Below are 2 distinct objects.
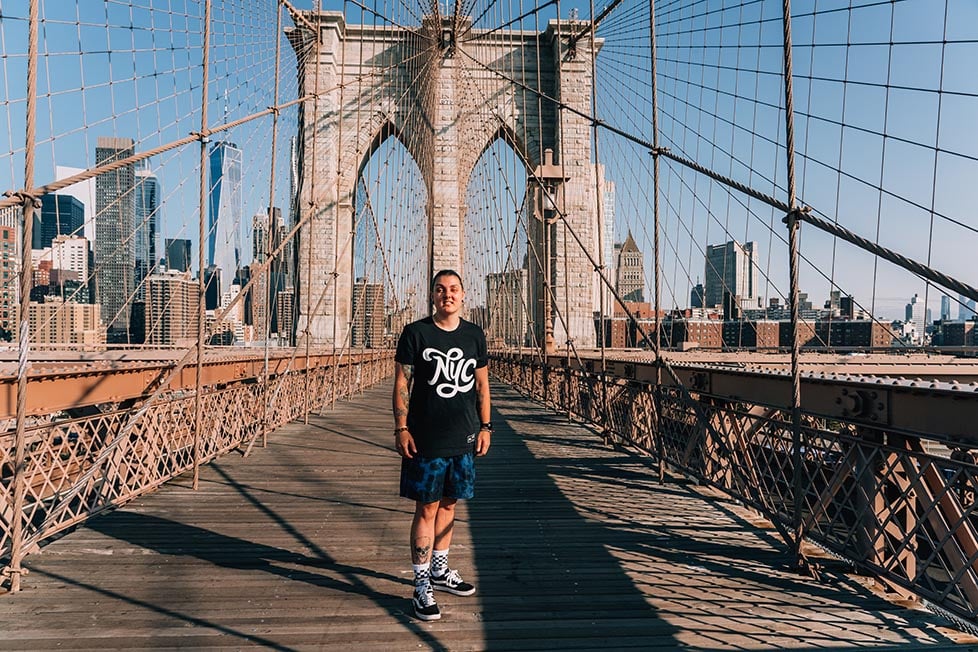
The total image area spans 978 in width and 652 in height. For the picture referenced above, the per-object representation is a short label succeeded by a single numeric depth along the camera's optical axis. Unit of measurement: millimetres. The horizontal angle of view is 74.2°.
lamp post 11667
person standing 2695
